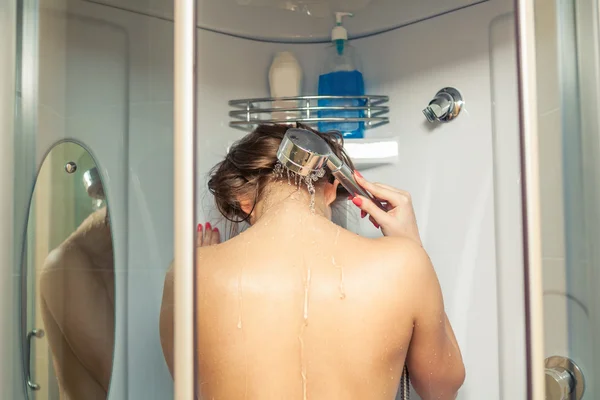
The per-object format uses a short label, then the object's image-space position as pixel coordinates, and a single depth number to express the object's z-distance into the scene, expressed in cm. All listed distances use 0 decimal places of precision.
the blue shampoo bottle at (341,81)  131
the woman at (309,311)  102
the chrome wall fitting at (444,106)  131
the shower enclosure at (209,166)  94
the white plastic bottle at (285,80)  128
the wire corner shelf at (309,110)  124
